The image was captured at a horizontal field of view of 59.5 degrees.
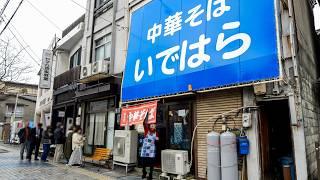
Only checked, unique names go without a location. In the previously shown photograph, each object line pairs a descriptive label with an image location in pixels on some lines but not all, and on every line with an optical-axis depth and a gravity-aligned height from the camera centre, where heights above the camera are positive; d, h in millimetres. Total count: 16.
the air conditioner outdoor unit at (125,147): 11562 -587
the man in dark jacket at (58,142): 15289 -541
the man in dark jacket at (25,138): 15745 -349
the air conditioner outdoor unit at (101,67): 14720 +3445
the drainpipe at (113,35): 15183 +5366
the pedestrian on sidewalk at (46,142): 15514 -569
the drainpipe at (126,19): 14062 +5762
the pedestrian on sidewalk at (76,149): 13492 -807
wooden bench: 13134 -1216
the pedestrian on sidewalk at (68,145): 14539 -690
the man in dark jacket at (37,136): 16047 -239
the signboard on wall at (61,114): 21328 +1375
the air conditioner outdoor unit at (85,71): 15508 +3439
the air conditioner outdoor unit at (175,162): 8982 -939
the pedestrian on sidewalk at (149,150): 9839 -596
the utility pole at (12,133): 29734 -150
